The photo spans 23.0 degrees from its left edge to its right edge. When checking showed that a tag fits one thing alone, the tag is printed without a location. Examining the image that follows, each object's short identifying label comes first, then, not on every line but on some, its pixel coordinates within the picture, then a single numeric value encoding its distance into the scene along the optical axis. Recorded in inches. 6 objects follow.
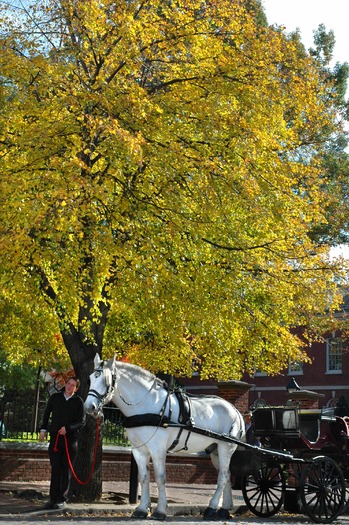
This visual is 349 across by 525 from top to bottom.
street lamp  989.1
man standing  528.7
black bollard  596.7
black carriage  545.6
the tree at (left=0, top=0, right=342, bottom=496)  515.8
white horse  489.1
